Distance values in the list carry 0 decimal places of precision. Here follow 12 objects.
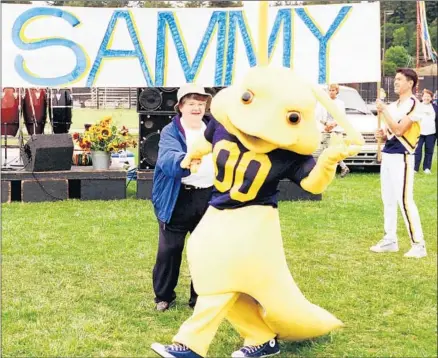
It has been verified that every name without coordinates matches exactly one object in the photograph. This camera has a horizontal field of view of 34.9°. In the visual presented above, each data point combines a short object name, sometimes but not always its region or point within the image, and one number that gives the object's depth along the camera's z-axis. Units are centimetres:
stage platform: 985
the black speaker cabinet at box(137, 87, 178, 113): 1029
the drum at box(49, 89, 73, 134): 1195
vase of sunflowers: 1022
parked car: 1377
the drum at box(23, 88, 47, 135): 1173
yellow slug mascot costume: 384
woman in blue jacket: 487
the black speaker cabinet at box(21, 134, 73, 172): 985
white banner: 872
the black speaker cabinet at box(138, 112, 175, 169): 1023
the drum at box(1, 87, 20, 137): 1166
